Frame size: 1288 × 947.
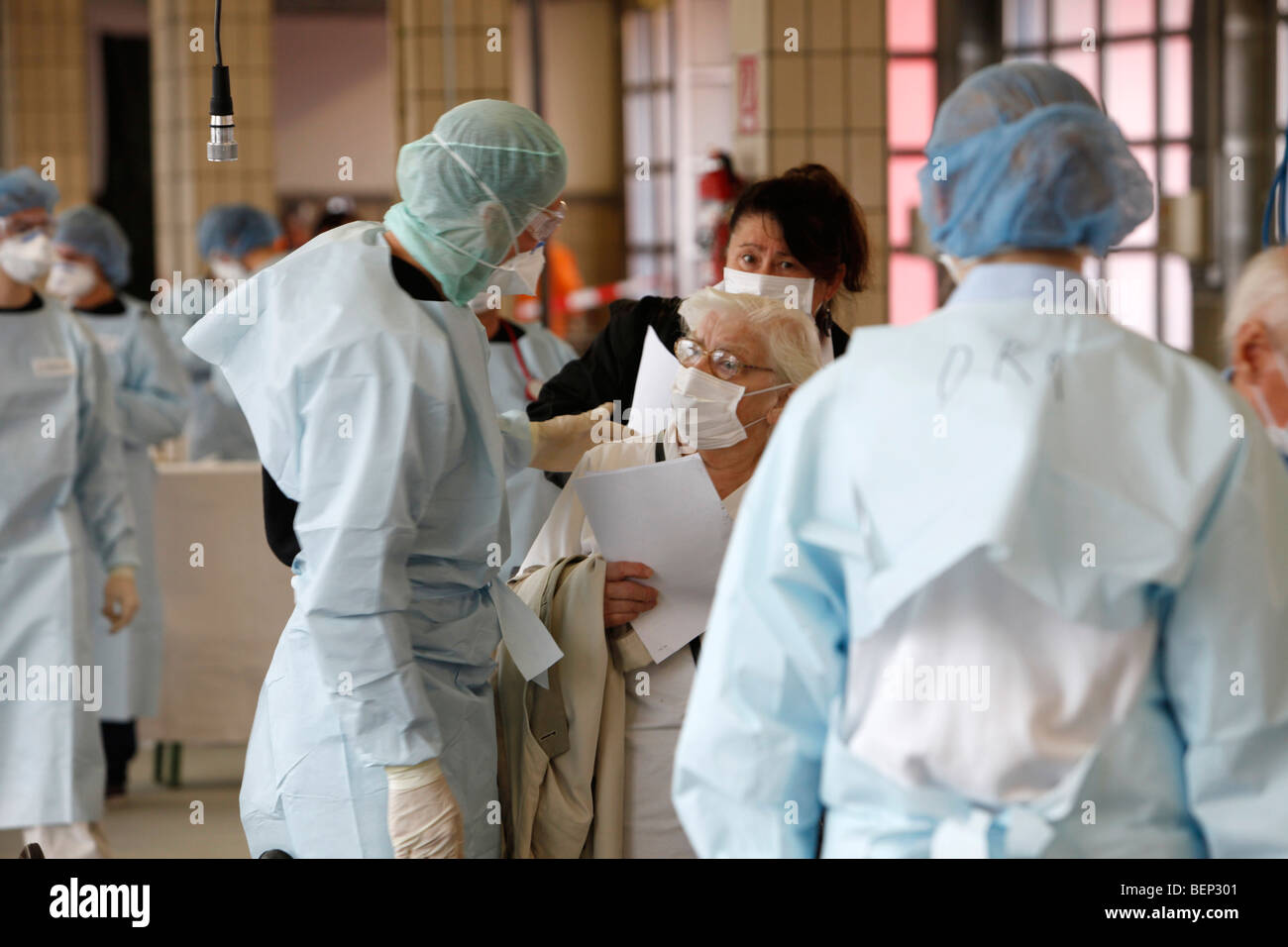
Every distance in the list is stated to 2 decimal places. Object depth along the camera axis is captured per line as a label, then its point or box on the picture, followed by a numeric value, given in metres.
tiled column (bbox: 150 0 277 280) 9.02
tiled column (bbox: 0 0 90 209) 10.78
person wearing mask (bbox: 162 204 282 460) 6.28
